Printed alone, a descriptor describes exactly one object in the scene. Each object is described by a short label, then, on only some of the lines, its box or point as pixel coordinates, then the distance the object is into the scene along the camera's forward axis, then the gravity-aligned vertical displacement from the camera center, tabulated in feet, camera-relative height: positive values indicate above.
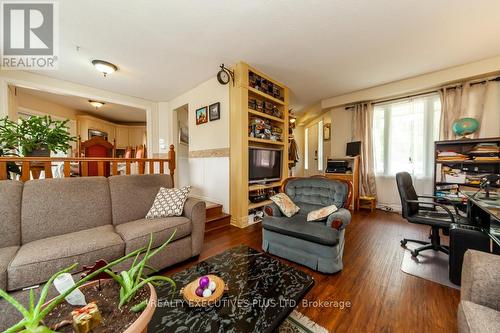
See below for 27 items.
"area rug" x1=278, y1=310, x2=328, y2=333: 3.80 -3.49
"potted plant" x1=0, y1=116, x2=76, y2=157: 5.65 +0.87
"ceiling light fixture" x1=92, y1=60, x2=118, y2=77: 9.04 +4.92
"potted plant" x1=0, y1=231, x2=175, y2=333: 1.51 -1.61
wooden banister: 5.62 -0.08
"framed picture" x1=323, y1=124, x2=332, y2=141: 16.92 +3.06
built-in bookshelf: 9.56 +2.17
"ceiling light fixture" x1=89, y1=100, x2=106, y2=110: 14.67 +4.84
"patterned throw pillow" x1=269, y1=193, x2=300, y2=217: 7.02 -1.62
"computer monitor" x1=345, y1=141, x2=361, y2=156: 13.39 +1.17
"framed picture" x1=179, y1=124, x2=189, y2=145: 16.23 +2.59
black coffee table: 2.83 -2.49
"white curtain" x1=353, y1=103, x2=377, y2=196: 13.16 +1.38
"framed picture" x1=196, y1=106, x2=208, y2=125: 11.65 +3.12
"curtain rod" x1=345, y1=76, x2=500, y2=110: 9.53 +4.45
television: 10.41 -0.03
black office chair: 6.24 -1.92
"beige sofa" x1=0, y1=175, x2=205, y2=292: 4.07 -1.96
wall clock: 9.45 +4.69
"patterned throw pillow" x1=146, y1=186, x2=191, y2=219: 6.57 -1.49
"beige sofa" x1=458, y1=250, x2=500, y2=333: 2.47 -2.08
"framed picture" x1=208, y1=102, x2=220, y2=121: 10.74 +3.16
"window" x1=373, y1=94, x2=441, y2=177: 11.32 +1.98
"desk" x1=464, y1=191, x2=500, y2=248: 4.34 -1.36
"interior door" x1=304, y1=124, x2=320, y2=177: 19.62 +1.42
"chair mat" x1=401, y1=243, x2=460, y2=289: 5.52 -3.43
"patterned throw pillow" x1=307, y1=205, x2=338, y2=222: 6.22 -1.74
